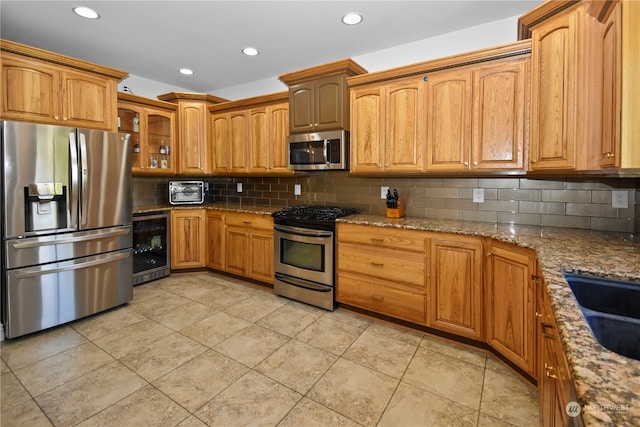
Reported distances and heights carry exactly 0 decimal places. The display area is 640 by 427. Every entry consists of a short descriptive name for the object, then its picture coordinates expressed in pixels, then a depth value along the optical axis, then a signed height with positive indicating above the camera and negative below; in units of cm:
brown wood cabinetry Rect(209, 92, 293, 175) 366 +90
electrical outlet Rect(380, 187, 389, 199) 324 +15
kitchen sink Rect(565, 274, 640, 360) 102 -39
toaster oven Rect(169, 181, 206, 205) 416 +20
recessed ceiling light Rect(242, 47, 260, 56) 330 +170
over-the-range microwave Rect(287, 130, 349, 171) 309 +58
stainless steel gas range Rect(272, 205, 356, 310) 301 -48
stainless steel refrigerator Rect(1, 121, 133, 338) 240 -13
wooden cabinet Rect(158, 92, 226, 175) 412 +105
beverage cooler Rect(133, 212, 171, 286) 370 -49
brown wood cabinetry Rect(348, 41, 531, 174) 229 +76
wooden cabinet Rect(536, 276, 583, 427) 82 -55
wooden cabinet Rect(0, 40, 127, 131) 259 +109
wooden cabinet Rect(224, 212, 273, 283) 359 -47
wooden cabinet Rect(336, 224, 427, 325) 254 -56
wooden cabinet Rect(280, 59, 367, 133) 308 +115
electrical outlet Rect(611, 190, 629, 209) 218 +4
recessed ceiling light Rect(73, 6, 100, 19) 252 +163
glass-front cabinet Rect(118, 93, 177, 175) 371 +97
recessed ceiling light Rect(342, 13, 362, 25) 262 +162
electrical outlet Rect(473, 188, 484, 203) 274 +10
